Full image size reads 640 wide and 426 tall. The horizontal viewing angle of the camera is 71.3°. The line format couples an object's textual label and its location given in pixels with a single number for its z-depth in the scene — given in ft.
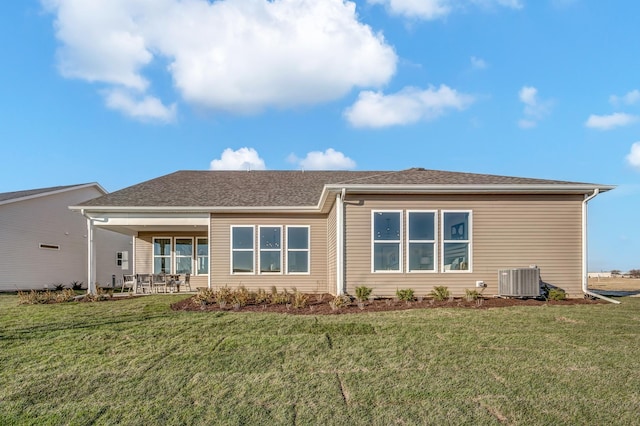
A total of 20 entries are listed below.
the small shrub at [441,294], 35.37
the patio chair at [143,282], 50.49
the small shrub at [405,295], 35.01
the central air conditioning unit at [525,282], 34.53
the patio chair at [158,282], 50.83
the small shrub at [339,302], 32.18
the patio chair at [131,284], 50.66
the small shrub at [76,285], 67.87
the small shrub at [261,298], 35.73
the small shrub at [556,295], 34.94
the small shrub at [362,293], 35.32
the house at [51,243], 62.49
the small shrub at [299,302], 33.15
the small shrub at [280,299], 34.81
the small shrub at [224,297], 34.72
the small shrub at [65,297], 42.39
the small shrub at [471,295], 34.30
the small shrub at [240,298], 34.08
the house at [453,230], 36.76
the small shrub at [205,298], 35.53
